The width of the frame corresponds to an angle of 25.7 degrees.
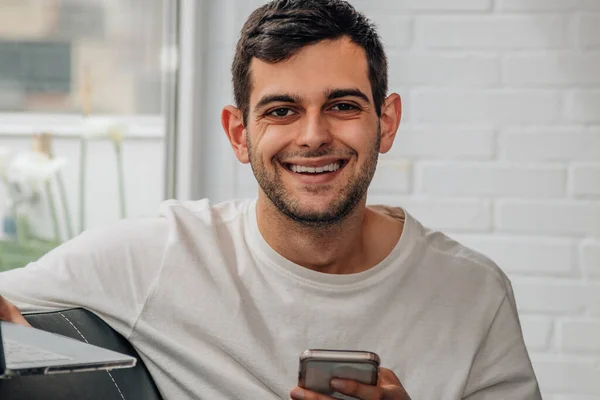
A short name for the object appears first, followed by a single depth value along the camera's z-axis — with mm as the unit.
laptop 965
